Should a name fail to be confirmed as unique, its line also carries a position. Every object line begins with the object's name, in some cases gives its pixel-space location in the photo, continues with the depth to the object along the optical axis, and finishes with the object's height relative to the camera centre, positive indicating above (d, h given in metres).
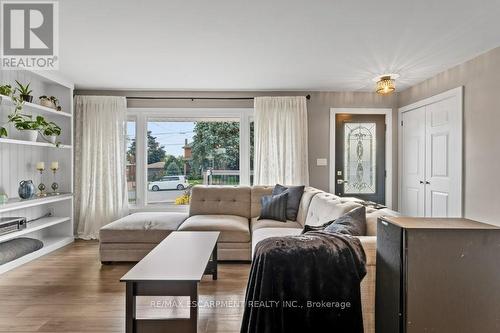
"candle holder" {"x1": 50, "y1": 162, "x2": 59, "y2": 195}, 4.12 -0.26
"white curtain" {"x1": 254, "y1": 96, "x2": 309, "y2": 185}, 4.55 +0.44
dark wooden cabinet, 1.43 -0.56
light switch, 4.73 +0.05
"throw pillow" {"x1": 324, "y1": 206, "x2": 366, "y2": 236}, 1.86 -0.39
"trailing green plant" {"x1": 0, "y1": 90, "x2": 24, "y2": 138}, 3.21 +0.65
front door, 4.76 +0.15
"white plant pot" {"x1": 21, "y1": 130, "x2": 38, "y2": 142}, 3.63 +0.37
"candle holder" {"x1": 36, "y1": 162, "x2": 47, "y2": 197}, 3.94 -0.27
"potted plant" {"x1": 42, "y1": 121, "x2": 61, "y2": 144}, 3.90 +0.44
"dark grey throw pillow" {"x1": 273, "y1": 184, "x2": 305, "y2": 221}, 3.70 -0.43
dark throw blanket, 1.52 -0.67
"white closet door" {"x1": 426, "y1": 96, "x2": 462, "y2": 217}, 3.49 +0.08
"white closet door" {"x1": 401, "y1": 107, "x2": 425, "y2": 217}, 4.16 +0.02
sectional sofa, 3.08 -0.69
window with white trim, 4.77 +0.14
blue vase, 3.58 -0.30
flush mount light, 3.64 +1.02
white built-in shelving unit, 3.50 -0.02
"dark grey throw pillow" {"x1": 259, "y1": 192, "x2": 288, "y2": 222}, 3.64 -0.53
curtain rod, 4.64 +1.07
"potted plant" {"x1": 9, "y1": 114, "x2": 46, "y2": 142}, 3.48 +0.49
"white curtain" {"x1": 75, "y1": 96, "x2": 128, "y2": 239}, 4.51 +0.06
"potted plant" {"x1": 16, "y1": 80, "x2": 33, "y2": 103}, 3.47 +0.83
